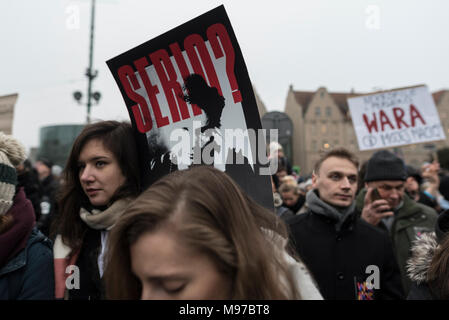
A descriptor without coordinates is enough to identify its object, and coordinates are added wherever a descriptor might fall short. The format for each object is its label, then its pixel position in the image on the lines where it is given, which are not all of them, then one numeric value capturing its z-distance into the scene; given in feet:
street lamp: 38.37
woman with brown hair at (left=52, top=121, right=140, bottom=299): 6.98
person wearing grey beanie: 6.32
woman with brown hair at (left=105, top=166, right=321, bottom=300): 3.90
